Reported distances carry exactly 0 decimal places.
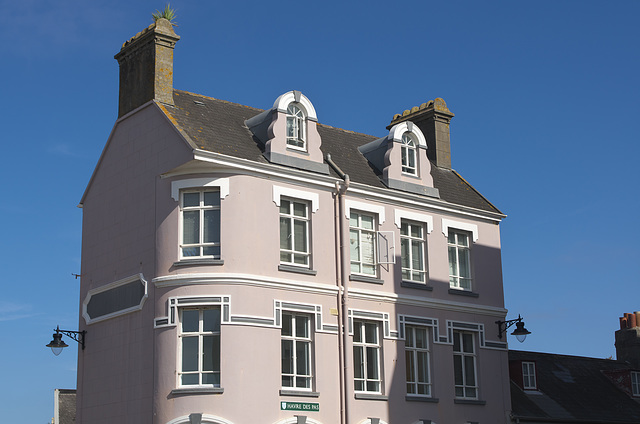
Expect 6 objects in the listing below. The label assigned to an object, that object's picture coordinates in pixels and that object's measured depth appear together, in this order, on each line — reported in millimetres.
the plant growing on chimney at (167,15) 26672
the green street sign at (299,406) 23219
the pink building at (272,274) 23047
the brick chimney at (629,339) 37844
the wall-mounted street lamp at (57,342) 24672
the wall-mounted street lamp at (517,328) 27281
